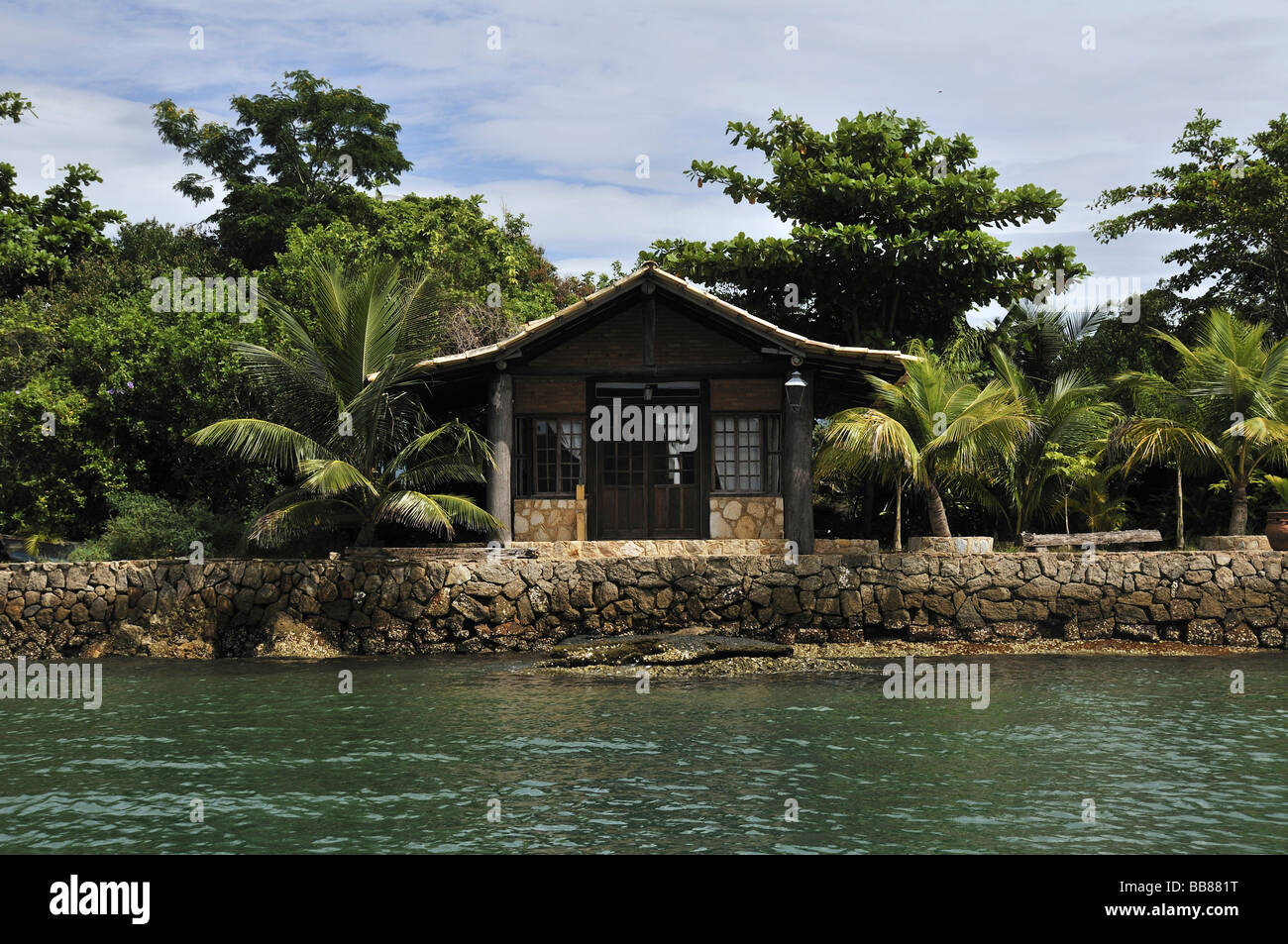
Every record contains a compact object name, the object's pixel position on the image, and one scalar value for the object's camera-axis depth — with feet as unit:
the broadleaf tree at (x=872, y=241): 80.43
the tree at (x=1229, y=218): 80.84
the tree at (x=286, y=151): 128.47
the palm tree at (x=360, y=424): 60.08
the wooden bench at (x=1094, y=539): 63.87
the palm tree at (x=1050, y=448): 72.08
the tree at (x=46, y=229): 89.40
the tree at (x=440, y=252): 84.94
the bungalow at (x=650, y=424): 65.98
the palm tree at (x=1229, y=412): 65.72
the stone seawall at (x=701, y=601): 60.59
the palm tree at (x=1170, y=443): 65.77
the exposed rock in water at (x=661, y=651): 54.13
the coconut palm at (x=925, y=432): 60.75
